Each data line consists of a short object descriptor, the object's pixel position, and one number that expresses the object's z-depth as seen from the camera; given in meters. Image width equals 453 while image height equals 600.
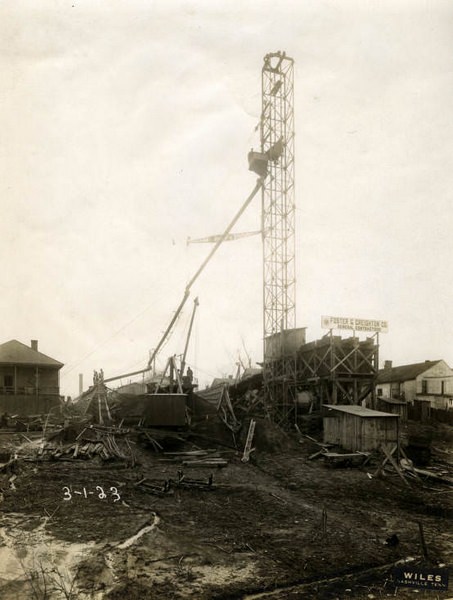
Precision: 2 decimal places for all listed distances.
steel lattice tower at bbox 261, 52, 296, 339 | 30.72
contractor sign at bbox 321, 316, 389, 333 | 25.55
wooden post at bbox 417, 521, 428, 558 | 8.82
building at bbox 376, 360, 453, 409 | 45.62
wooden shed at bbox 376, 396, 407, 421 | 27.12
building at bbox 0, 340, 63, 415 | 35.31
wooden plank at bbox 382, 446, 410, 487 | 16.02
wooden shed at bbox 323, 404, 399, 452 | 18.98
